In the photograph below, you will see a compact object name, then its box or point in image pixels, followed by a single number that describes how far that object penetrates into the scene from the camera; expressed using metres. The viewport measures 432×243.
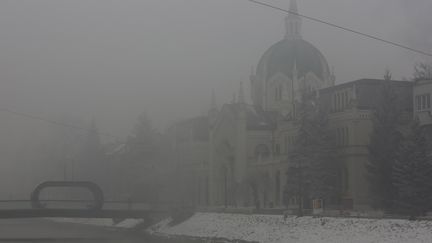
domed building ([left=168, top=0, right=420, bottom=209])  81.06
